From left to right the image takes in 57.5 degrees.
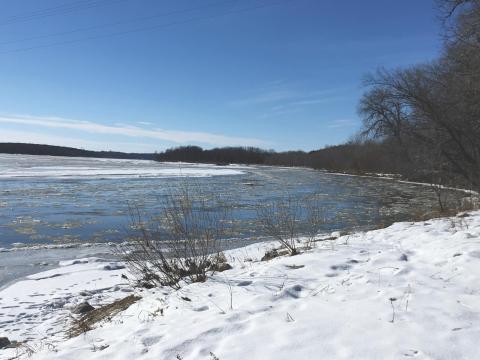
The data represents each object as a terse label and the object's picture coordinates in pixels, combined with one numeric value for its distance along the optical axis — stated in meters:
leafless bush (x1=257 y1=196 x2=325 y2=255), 9.02
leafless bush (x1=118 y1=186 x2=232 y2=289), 6.95
